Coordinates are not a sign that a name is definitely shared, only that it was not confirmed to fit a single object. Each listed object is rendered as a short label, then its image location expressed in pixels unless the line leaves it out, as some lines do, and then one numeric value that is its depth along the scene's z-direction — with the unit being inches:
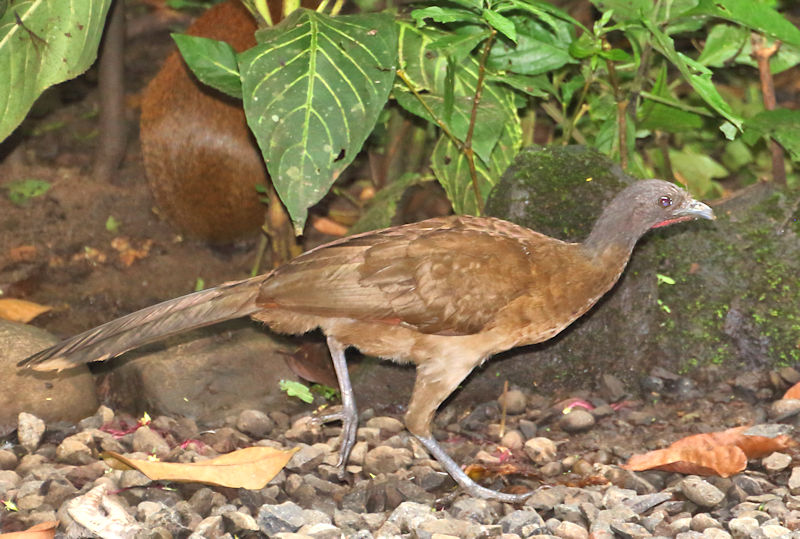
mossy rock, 316.5
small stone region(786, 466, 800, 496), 257.1
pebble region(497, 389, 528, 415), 313.1
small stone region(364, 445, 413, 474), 282.2
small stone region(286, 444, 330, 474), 278.4
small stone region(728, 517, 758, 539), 237.8
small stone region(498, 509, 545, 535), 247.3
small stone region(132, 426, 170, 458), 280.8
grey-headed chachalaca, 271.1
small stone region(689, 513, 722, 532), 242.5
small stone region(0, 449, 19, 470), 272.1
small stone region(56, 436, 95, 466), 273.9
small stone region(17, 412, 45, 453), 281.6
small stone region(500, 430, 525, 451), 296.2
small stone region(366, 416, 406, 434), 305.0
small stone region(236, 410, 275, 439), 299.4
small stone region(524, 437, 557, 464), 287.4
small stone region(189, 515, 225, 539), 238.7
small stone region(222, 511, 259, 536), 242.8
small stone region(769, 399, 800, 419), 292.0
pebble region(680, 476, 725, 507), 253.1
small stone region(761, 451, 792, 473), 268.4
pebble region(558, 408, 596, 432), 299.7
